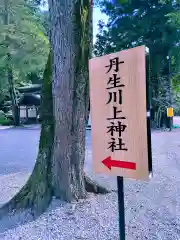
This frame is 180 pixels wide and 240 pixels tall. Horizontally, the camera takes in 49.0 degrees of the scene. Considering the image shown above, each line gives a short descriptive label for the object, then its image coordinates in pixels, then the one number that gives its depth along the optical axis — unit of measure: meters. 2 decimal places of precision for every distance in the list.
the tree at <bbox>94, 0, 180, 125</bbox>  9.25
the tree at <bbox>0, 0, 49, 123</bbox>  10.73
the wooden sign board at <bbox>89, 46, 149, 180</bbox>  1.43
